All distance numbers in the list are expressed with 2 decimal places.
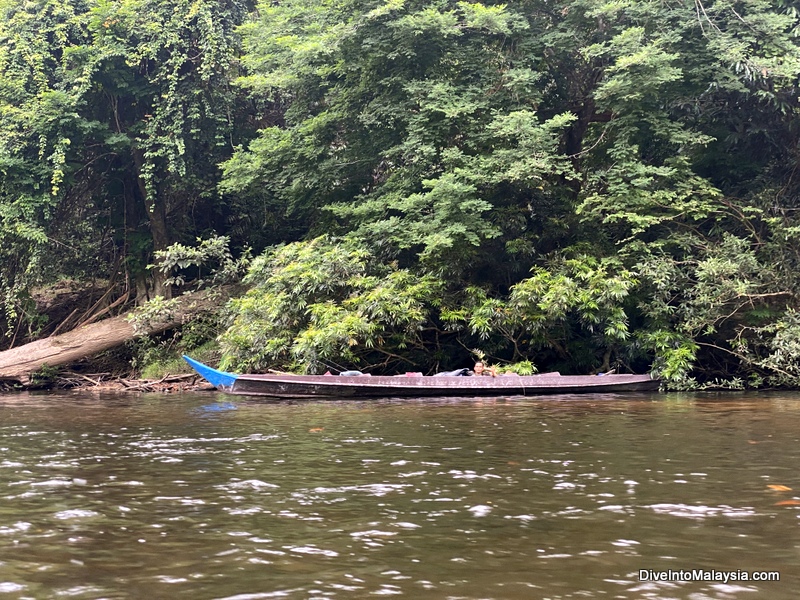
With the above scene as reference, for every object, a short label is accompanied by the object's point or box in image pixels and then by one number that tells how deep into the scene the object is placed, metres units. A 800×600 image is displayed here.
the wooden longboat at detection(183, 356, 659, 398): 13.28
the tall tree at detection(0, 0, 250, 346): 17.75
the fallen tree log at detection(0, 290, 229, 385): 17.31
